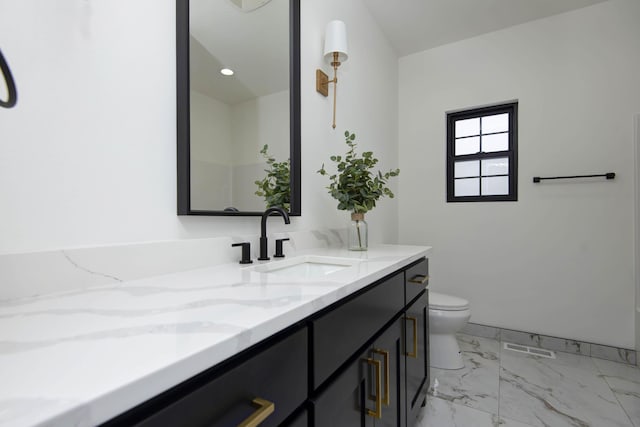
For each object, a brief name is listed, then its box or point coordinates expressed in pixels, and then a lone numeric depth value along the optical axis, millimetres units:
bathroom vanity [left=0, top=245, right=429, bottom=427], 327
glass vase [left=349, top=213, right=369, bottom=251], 1631
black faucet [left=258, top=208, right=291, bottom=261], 1190
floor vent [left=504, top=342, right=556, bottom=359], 2266
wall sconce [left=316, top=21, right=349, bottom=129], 1720
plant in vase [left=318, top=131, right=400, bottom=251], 1625
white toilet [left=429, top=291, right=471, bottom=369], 2020
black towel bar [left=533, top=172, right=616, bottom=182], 2170
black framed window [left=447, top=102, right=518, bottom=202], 2572
